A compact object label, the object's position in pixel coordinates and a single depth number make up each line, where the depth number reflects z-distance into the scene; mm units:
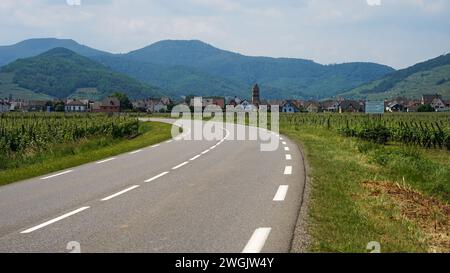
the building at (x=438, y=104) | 179250
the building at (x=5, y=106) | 171750
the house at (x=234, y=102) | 193725
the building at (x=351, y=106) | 189500
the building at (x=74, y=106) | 193875
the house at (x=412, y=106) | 174025
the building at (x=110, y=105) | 160375
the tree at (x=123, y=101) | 166125
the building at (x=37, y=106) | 176625
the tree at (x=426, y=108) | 151875
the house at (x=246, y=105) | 164462
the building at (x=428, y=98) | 188138
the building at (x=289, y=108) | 197000
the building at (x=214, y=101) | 168650
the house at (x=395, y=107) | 181462
